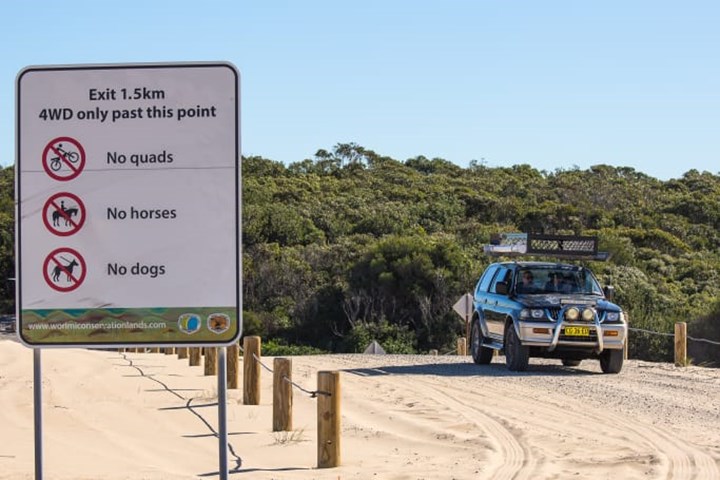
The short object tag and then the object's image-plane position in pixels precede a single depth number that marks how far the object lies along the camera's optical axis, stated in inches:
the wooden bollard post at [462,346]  1150.9
